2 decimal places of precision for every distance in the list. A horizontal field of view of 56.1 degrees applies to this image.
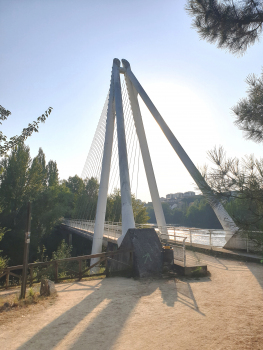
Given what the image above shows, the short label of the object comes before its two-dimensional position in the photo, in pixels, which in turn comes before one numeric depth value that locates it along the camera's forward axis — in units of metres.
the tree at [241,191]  3.75
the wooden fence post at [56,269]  7.15
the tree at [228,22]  4.14
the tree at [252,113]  4.12
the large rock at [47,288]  5.61
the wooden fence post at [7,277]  7.41
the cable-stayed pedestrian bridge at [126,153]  10.17
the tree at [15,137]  5.59
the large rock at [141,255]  7.19
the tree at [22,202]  24.88
